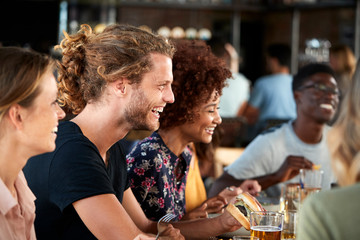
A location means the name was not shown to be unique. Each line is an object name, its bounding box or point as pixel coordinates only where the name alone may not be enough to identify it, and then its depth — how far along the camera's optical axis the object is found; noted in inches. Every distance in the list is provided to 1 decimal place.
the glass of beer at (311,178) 100.9
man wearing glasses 126.0
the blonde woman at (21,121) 58.1
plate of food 74.9
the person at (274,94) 257.3
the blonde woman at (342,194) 39.2
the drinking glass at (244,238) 64.1
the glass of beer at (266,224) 69.4
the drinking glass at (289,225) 80.6
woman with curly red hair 92.7
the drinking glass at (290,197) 90.9
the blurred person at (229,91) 247.9
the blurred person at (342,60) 233.6
